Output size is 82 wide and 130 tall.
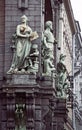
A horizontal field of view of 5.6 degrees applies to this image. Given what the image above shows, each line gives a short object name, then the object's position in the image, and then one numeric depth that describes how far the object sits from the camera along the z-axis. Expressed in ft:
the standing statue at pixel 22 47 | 102.73
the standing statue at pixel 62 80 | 124.47
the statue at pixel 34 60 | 102.48
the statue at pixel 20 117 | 102.12
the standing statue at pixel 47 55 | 106.32
